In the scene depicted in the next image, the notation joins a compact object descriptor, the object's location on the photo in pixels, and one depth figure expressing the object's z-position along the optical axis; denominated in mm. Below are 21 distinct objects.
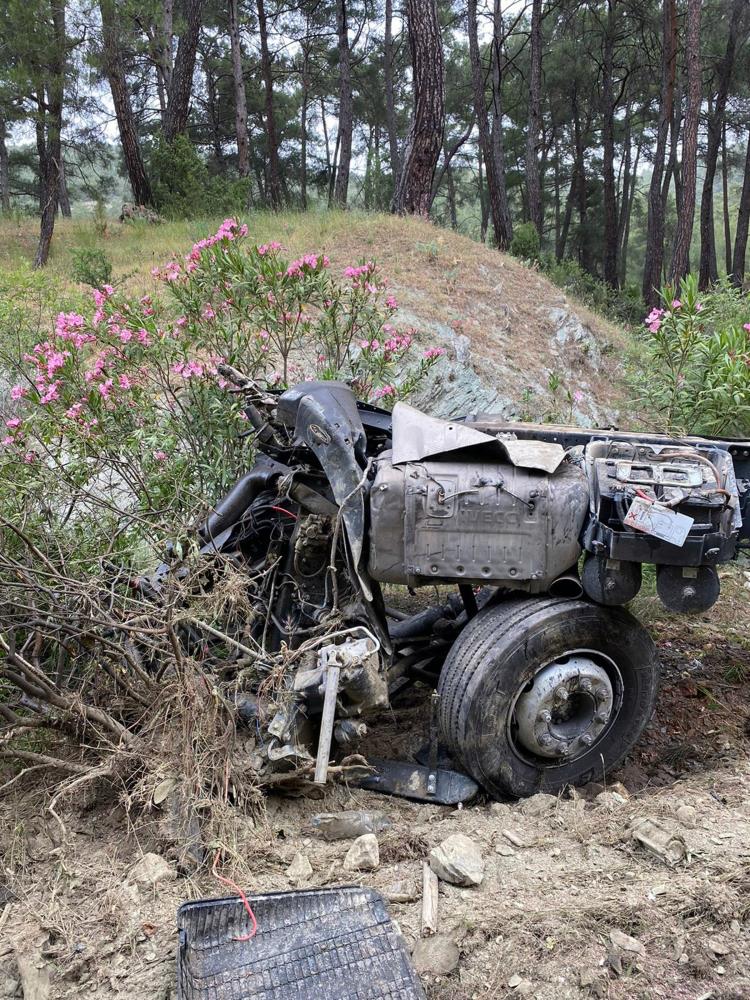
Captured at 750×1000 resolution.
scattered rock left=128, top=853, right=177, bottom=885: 2621
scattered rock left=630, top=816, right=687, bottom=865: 2650
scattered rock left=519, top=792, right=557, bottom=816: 3113
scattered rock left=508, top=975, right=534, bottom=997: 2119
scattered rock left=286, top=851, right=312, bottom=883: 2695
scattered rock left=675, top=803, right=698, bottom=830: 2844
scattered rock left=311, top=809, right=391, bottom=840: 2979
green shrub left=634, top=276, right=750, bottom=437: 5504
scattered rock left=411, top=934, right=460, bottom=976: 2236
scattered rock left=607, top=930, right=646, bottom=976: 2170
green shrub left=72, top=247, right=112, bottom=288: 10234
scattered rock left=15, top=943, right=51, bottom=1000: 2203
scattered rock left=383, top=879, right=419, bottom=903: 2545
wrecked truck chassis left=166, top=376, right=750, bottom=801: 3047
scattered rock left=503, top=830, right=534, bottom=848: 2846
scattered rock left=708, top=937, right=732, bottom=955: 2193
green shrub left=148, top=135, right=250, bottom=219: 14719
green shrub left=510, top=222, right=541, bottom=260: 15766
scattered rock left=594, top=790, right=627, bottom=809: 3078
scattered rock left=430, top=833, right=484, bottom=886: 2613
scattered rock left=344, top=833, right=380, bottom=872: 2738
